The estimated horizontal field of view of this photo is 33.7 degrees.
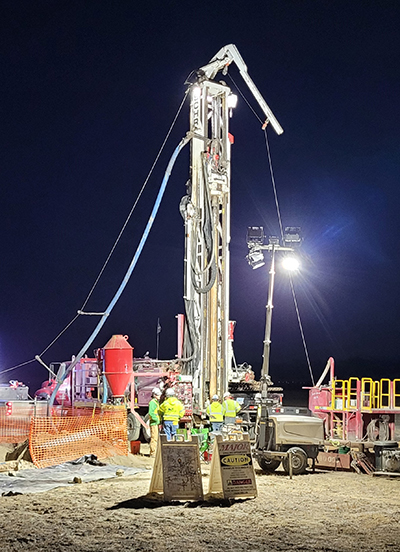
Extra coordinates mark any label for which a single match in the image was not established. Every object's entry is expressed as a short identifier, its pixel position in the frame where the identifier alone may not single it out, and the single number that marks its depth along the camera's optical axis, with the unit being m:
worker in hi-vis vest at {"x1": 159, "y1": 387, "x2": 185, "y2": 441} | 16.19
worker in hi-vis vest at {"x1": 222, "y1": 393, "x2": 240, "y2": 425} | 17.36
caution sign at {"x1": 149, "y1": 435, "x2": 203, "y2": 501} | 10.60
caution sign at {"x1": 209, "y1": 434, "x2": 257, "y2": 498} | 10.94
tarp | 12.18
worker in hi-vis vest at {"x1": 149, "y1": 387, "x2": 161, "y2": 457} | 17.62
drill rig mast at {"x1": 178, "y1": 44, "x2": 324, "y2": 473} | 18.17
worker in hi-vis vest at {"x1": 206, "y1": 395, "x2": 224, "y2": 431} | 17.14
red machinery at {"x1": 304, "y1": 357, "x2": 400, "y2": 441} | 19.39
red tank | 21.23
